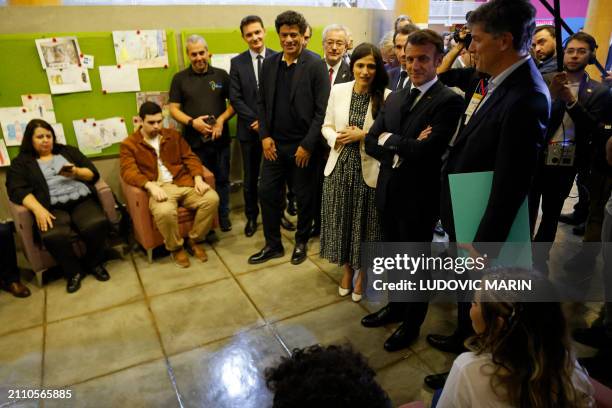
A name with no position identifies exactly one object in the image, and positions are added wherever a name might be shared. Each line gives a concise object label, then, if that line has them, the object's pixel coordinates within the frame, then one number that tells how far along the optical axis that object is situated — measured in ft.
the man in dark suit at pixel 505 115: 4.83
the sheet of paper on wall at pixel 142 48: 11.03
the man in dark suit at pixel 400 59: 9.20
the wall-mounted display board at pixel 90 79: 10.11
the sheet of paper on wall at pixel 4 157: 10.48
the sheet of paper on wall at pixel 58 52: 10.28
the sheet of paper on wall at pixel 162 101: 11.67
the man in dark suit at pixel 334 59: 10.11
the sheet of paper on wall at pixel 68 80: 10.56
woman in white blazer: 7.51
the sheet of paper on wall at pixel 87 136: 11.17
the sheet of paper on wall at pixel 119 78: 11.09
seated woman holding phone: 9.28
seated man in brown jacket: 10.23
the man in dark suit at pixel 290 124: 9.17
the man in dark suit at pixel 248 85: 10.82
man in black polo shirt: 11.13
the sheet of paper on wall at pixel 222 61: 12.16
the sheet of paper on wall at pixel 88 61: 10.75
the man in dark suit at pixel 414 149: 6.20
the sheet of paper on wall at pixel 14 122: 10.34
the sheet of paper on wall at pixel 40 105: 10.45
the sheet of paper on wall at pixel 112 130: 11.42
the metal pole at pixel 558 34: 5.14
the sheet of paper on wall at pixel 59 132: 10.87
